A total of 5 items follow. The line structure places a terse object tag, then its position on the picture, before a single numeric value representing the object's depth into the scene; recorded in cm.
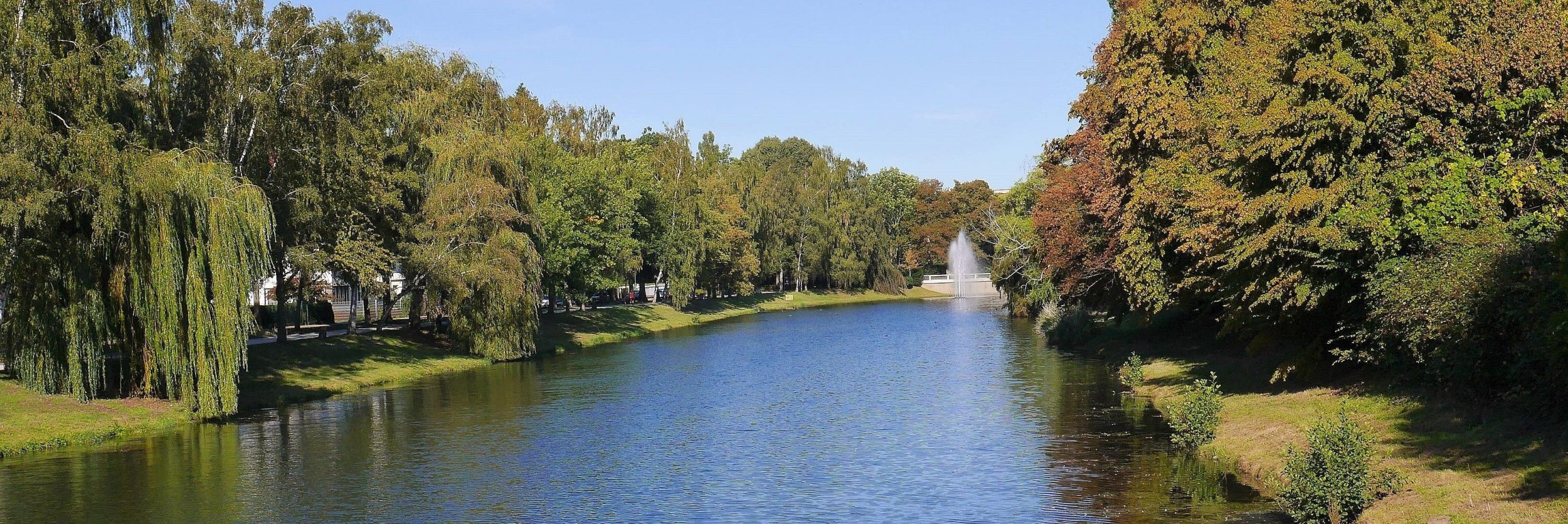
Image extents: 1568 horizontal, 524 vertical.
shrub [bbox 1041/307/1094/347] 5512
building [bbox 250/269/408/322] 6494
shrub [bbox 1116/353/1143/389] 3778
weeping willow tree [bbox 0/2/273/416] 3136
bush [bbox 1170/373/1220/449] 2641
